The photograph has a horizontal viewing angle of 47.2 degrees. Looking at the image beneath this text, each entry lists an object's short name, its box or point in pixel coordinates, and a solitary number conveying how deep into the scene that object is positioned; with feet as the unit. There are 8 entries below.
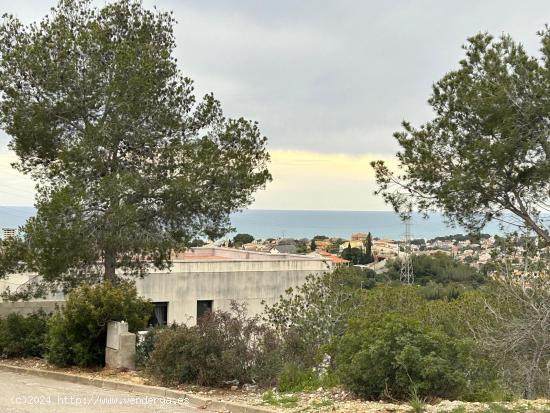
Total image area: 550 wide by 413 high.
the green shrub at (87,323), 42.92
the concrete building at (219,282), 104.99
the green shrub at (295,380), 33.51
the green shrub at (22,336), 49.62
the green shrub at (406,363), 28.53
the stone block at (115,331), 41.88
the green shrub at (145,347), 42.42
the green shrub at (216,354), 36.22
